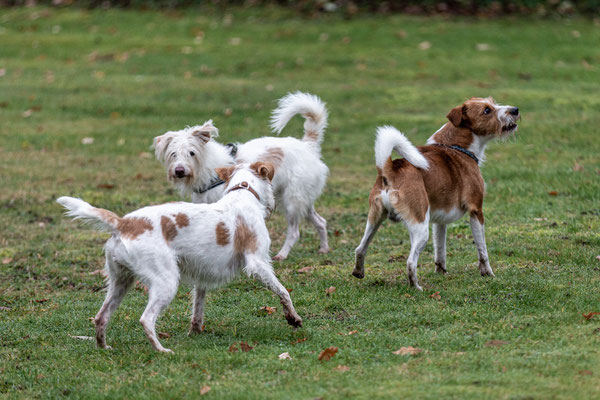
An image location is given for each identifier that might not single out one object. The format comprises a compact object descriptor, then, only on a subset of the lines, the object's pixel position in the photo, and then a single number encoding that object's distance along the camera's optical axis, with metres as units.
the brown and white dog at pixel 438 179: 14.08
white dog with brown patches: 11.66
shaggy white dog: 17.36
